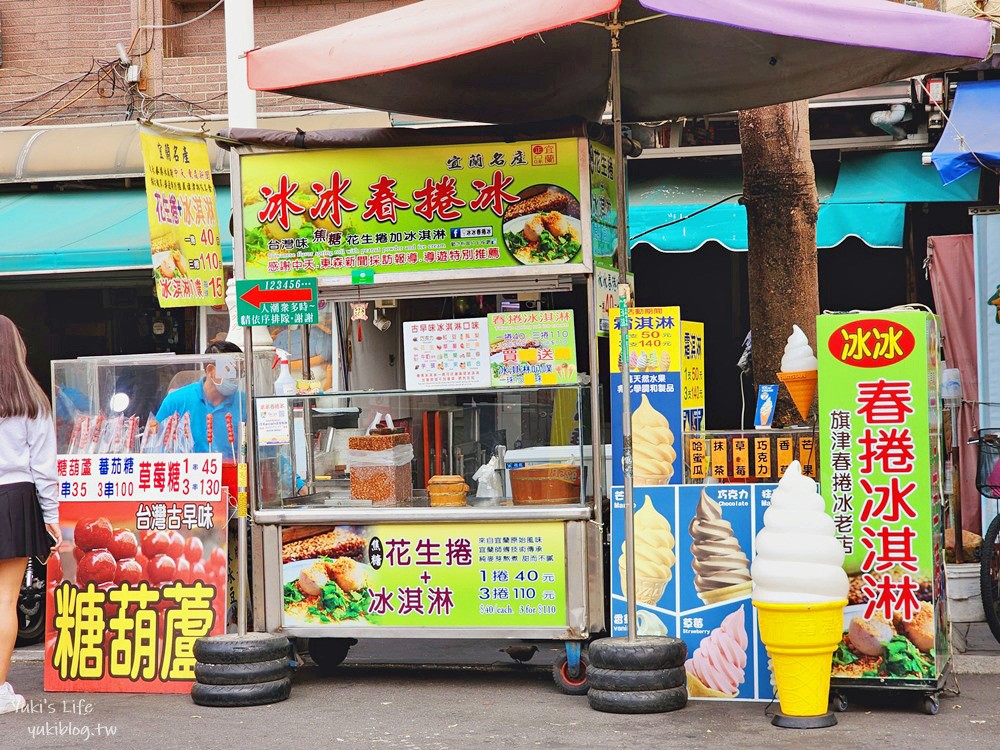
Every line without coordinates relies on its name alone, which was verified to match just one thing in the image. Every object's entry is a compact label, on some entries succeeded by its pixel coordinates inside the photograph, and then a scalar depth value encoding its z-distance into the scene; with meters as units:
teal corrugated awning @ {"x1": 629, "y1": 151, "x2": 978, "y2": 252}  9.35
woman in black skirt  5.95
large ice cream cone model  5.16
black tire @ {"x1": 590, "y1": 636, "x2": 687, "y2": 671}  5.55
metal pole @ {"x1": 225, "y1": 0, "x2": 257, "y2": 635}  8.66
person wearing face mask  6.66
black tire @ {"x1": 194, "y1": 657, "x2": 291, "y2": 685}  5.90
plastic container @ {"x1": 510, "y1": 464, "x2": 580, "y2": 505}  6.14
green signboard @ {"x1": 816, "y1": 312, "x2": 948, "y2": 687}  5.44
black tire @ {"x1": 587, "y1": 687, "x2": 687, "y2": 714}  5.53
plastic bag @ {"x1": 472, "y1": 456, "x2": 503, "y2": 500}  6.36
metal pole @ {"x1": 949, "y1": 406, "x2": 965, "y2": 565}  7.86
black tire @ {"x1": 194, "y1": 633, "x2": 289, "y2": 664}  5.92
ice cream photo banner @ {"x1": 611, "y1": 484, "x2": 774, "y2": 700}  5.76
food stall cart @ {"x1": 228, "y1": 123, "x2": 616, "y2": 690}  6.10
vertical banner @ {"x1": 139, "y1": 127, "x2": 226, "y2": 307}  6.24
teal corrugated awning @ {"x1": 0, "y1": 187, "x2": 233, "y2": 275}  9.80
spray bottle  6.54
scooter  7.84
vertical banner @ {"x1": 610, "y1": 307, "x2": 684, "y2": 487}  5.90
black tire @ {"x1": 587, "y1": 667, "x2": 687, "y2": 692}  5.55
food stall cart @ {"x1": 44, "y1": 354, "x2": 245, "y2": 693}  6.36
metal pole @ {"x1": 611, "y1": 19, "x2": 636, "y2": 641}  5.63
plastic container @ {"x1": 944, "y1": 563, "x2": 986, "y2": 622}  7.53
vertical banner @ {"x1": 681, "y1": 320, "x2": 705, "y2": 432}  6.09
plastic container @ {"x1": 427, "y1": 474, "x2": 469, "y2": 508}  6.28
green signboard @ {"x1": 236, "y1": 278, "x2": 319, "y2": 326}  6.30
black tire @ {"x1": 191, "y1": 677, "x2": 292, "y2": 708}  5.88
